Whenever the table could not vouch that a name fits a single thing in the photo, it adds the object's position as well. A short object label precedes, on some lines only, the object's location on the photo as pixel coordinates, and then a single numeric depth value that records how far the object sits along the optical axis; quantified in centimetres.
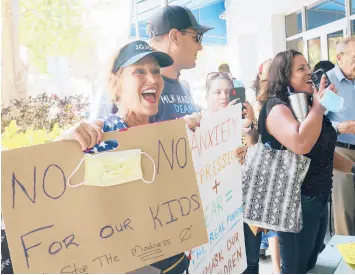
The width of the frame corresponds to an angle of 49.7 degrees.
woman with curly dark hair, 154
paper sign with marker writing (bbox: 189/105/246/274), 125
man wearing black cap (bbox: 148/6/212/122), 117
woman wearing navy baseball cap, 105
